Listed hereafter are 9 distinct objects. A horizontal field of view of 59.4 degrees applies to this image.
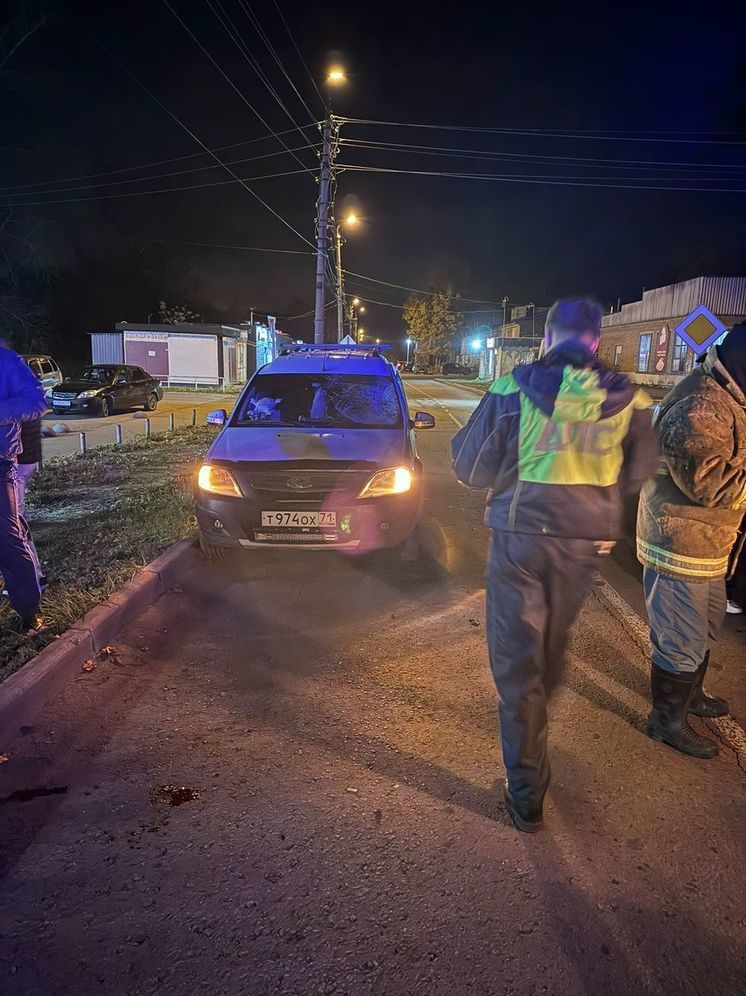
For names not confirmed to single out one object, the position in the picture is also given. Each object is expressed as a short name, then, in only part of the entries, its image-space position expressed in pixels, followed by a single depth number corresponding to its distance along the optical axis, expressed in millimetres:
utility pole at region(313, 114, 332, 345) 19609
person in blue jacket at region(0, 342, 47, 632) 3770
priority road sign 9898
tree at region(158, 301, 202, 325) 52875
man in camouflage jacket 2820
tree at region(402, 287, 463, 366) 72938
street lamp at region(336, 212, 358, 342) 27844
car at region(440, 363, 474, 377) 69625
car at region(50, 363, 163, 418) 20828
